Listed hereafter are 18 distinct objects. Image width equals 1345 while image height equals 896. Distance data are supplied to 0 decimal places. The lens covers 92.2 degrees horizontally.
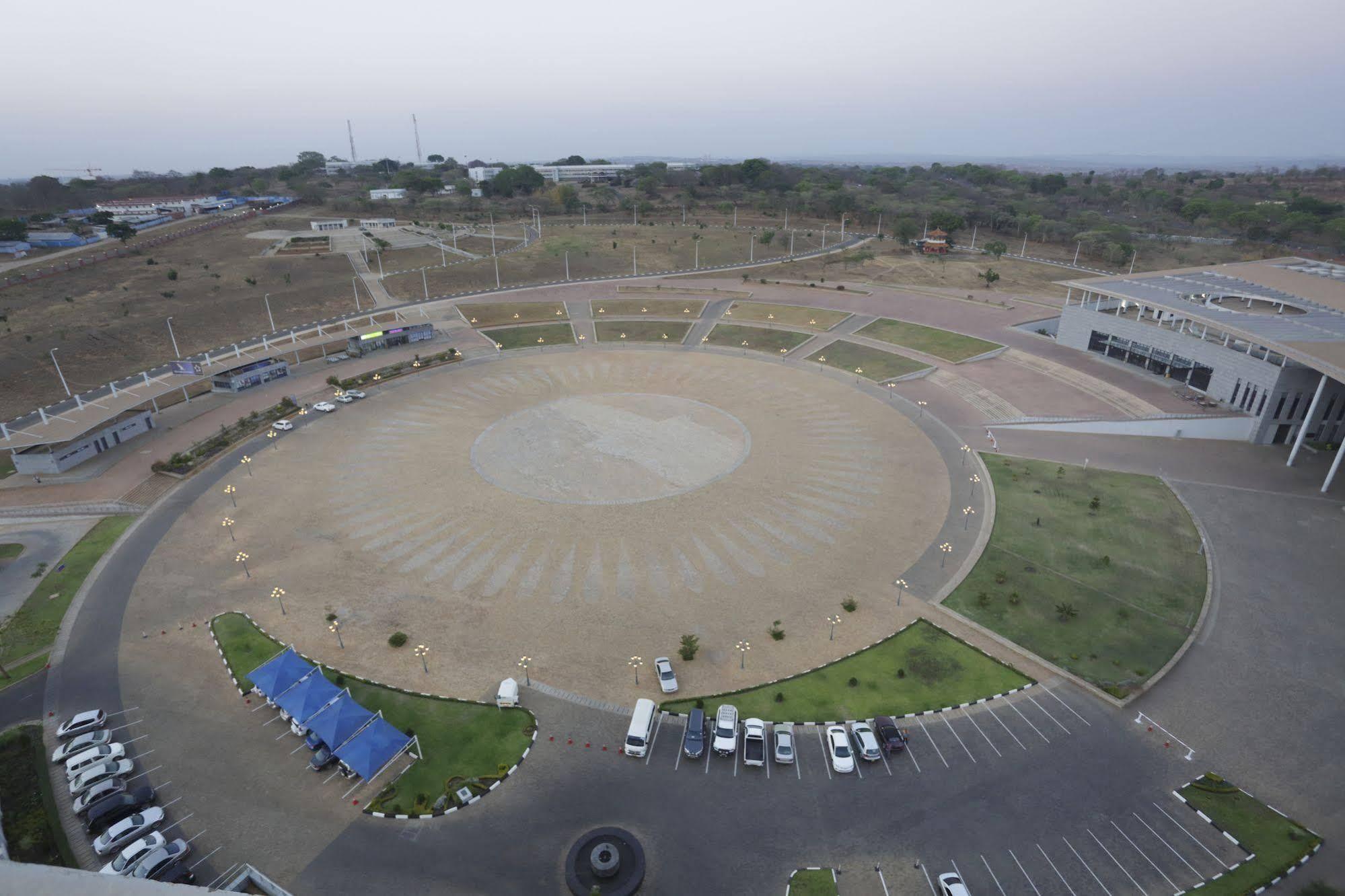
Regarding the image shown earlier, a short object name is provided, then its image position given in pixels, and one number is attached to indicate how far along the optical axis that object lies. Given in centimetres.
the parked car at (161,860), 2438
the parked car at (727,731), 3008
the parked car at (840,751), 2930
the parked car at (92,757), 2894
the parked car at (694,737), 3020
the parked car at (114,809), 2697
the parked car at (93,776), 2816
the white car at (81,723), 3100
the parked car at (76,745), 2983
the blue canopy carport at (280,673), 3244
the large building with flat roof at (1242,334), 5634
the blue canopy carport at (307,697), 3095
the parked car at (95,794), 2747
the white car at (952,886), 2386
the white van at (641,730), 3008
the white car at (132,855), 2467
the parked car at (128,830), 2580
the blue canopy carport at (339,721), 2962
